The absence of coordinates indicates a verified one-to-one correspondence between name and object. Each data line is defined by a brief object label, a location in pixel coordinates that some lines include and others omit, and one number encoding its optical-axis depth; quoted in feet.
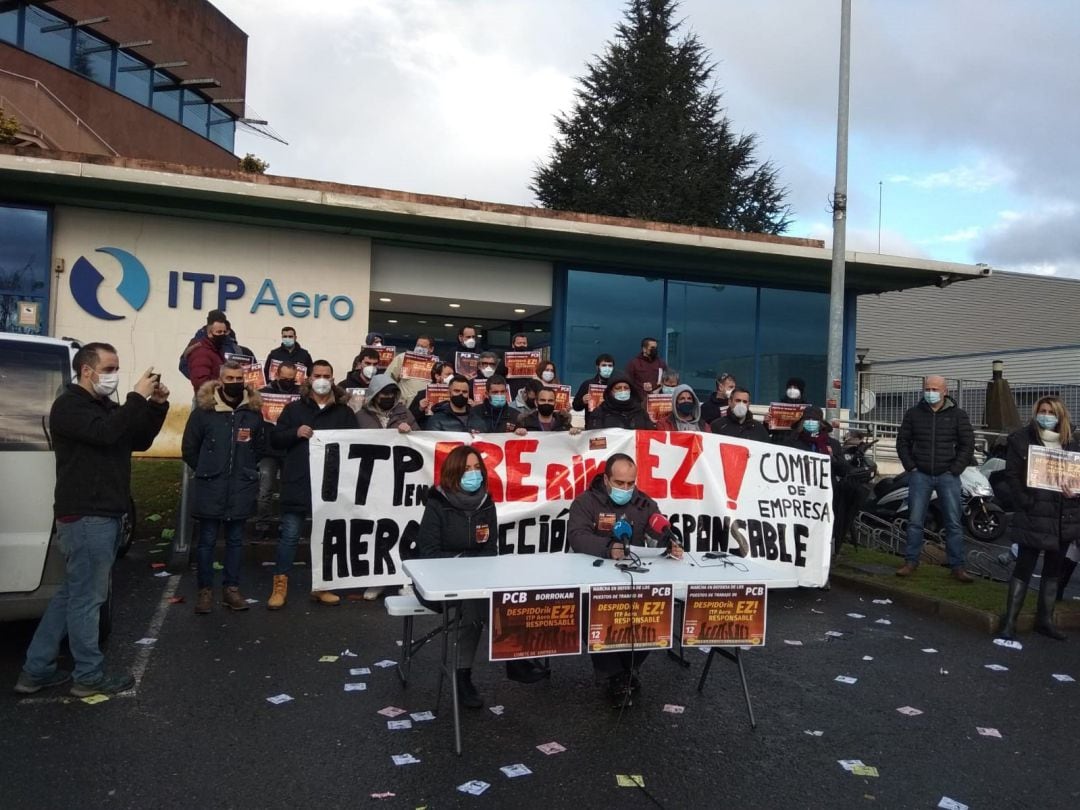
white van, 15.89
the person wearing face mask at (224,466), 21.15
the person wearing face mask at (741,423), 28.25
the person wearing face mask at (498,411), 27.04
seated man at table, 16.66
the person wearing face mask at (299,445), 22.68
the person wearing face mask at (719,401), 35.68
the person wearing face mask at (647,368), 35.32
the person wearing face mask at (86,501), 15.11
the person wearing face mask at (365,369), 31.73
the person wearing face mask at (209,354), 29.19
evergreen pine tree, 115.85
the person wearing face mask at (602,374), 32.73
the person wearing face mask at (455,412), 25.40
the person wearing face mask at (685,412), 30.32
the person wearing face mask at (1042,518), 21.83
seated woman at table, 16.88
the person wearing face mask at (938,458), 26.86
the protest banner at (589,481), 23.76
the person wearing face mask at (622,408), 27.55
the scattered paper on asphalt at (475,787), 12.39
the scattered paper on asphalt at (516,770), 13.02
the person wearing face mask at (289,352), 33.83
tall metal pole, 40.34
